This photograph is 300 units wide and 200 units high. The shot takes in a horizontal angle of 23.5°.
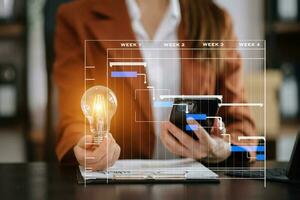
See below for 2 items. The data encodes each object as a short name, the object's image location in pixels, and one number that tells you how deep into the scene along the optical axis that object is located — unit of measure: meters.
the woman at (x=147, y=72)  1.34
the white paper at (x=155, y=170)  1.15
